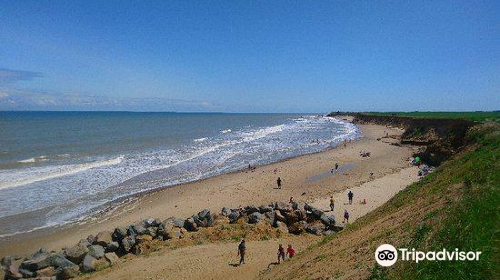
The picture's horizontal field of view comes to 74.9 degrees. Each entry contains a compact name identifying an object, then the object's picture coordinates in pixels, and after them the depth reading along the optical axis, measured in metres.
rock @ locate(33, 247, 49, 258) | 14.45
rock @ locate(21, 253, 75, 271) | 13.51
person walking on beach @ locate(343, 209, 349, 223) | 18.75
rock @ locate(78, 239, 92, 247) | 15.41
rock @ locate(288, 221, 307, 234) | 16.98
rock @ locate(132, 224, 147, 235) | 16.56
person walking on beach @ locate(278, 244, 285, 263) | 13.29
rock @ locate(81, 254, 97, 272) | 13.83
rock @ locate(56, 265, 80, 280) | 13.41
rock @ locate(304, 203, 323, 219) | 18.05
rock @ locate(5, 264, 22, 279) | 13.33
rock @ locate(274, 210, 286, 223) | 17.69
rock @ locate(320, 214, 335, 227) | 17.45
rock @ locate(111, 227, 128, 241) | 16.16
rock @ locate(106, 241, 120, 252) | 15.68
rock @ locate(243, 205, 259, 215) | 18.55
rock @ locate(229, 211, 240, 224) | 17.86
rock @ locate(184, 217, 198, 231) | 17.39
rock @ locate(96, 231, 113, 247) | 15.95
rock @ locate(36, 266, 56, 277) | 13.32
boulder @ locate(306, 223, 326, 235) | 16.84
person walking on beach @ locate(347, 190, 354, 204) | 22.25
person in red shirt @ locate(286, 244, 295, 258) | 13.32
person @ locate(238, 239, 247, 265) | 13.59
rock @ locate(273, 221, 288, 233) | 16.94
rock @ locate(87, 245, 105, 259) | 14.74
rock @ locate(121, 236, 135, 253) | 15.62
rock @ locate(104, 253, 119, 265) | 14.55
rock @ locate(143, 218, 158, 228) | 17.42
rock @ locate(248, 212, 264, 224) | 17.45
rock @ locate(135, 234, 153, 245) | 15.98
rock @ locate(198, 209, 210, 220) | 18.19
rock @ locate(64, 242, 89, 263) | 14.35
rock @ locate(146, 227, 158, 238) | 16.59
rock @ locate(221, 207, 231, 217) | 18.56
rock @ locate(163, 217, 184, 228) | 17.23
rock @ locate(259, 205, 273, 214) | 18.48
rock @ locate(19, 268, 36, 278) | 13.32
